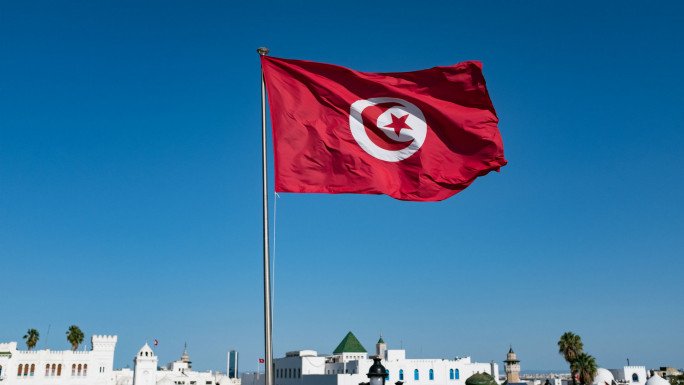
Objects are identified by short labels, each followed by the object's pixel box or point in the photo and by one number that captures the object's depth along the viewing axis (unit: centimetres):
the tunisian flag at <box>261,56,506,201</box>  1500
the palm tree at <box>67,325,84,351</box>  10938
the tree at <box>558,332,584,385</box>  8094
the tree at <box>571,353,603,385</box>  7806
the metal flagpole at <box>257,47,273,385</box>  1200
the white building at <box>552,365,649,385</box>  11994
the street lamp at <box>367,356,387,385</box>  1346
